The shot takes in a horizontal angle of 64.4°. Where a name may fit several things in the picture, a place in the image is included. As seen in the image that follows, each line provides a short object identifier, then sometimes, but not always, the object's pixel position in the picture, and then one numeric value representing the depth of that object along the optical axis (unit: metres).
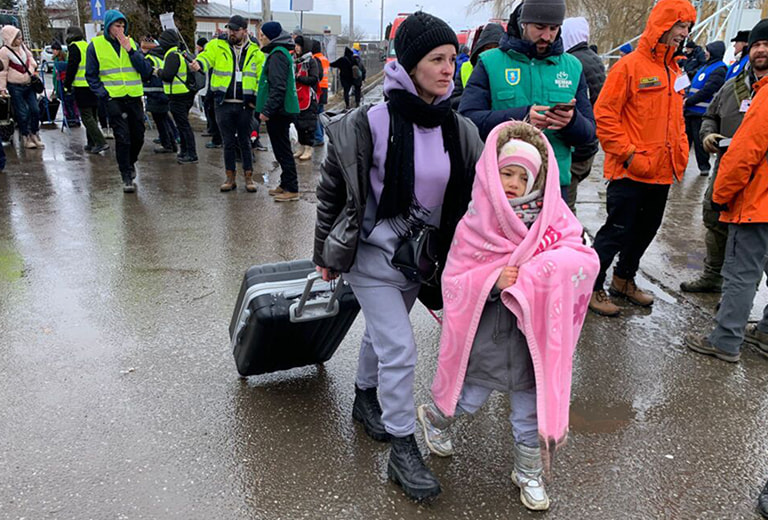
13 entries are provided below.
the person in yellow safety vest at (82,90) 8.66
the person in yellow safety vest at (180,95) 8.59
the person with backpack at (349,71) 15.07
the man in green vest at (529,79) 3.23
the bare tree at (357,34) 84.68
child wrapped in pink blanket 2.24
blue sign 11.84
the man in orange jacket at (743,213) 3.36
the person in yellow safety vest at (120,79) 7.06
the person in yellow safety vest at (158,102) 9.38
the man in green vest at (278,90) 6.66
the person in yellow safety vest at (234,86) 7.26
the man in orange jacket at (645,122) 3.96
